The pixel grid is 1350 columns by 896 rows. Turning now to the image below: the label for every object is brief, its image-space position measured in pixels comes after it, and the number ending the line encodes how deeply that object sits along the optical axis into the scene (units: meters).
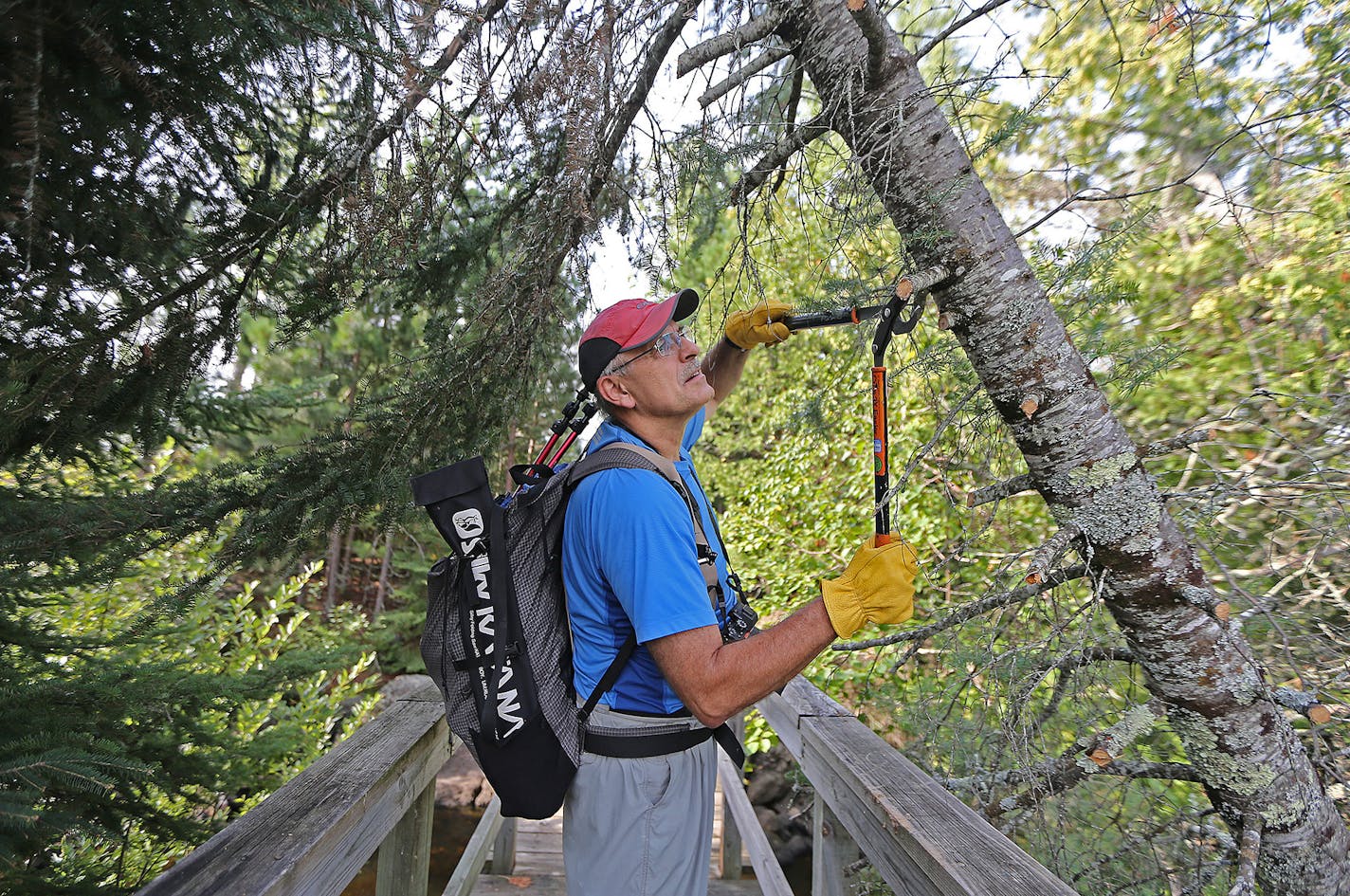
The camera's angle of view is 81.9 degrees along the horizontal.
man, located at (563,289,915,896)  1.40
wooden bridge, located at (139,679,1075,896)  1.28
